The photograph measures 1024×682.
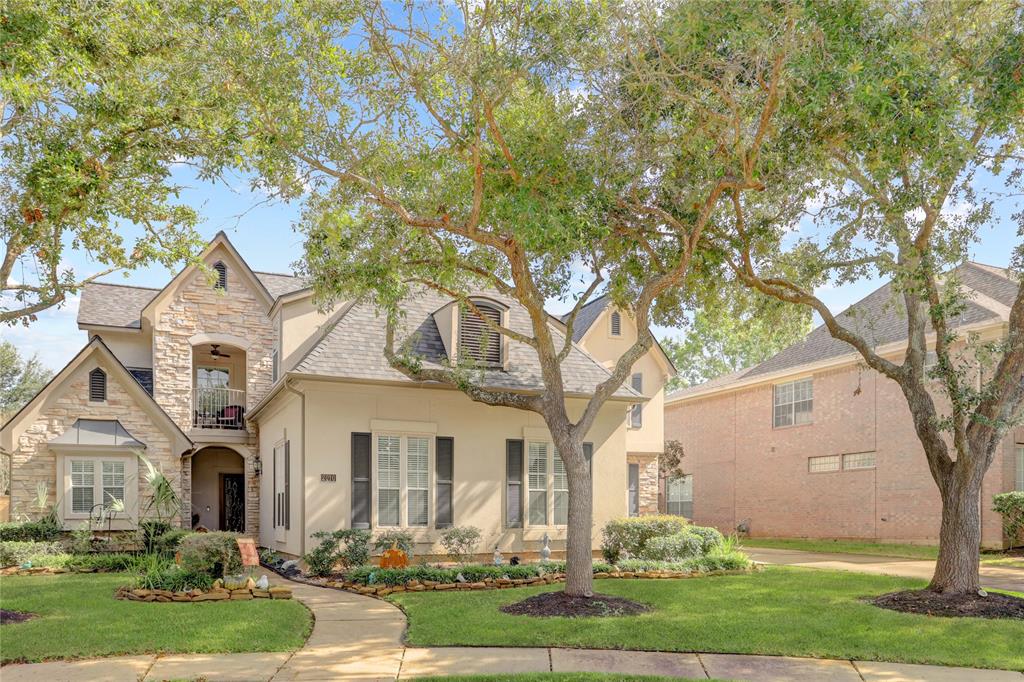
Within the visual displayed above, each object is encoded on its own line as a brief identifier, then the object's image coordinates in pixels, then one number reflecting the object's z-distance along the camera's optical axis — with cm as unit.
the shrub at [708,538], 1609
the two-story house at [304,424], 1612
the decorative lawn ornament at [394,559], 1470
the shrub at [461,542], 1566
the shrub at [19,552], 1587
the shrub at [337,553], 1453
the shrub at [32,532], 1725
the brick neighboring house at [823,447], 2173
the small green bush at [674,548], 1545
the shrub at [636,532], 1634
